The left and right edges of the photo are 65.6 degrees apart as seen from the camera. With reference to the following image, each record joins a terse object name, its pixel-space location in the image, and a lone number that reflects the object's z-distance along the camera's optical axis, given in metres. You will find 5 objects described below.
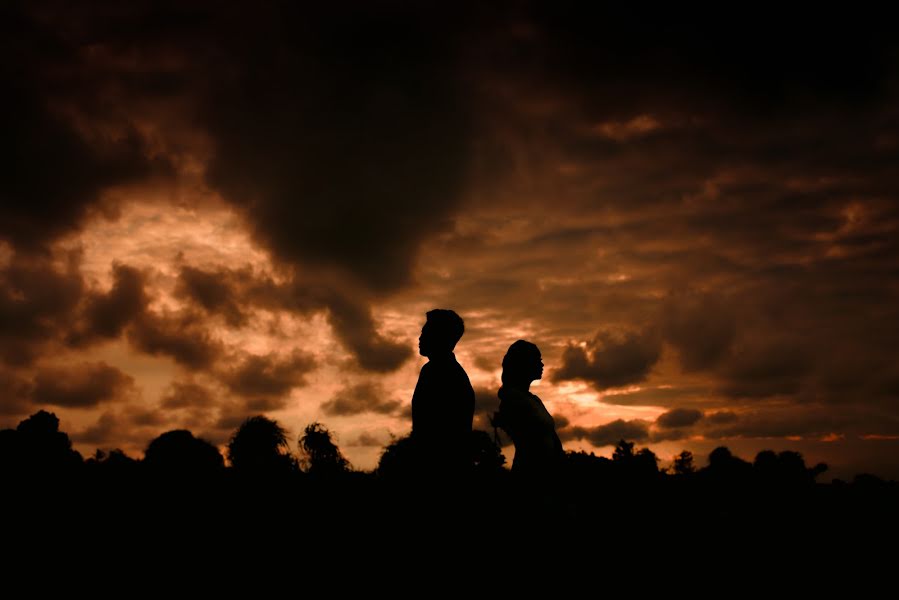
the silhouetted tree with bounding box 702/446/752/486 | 21.44
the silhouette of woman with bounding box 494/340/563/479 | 7.58
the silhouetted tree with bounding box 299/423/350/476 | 39.25
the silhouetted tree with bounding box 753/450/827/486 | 20.73
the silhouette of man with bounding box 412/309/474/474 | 7.32
